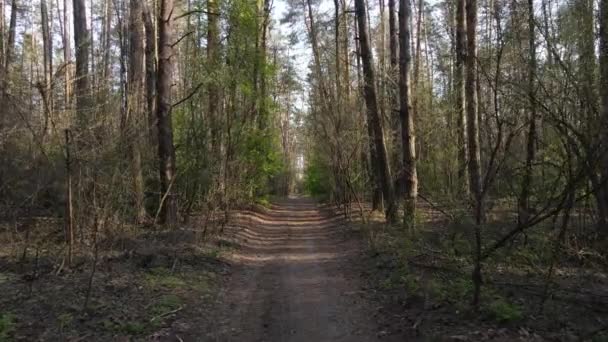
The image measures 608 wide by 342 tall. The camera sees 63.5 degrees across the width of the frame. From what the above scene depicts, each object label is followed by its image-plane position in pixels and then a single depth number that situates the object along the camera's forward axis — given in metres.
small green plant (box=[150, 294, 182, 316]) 7.03
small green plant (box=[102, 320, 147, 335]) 6.19
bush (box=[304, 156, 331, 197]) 31.79
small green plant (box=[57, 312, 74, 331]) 6.07
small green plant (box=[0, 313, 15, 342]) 5.54
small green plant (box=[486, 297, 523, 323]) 5.73
